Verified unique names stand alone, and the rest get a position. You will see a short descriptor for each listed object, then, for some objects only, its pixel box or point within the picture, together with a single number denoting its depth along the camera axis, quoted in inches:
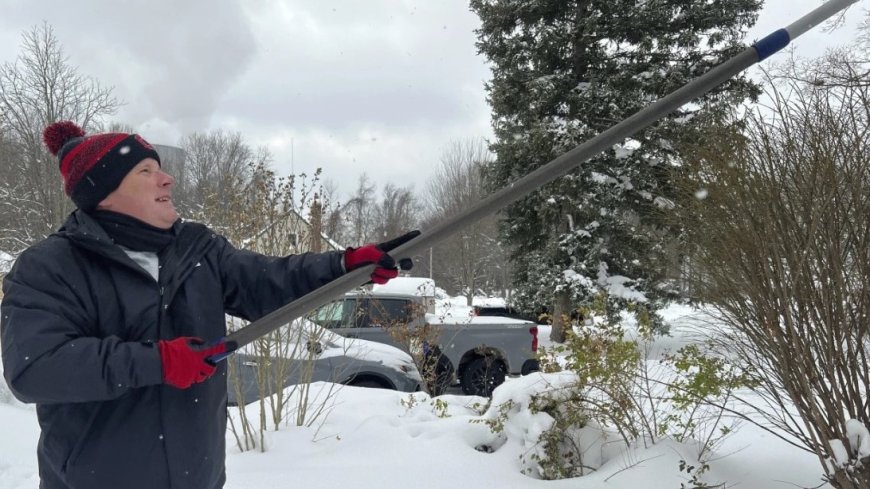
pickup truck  307.8
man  48.9
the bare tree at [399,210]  1309.1
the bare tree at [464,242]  1083.2
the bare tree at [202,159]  1229.0
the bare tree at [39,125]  626.8
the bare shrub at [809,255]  110.0
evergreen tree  501.4
